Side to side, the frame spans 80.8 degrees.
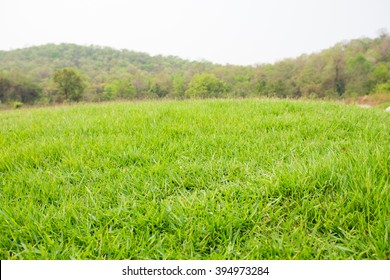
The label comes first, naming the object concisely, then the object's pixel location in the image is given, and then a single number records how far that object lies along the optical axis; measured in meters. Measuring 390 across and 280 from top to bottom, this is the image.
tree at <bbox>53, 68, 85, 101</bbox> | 45.84
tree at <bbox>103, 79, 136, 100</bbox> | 53.35
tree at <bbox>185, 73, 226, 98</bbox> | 51.41
